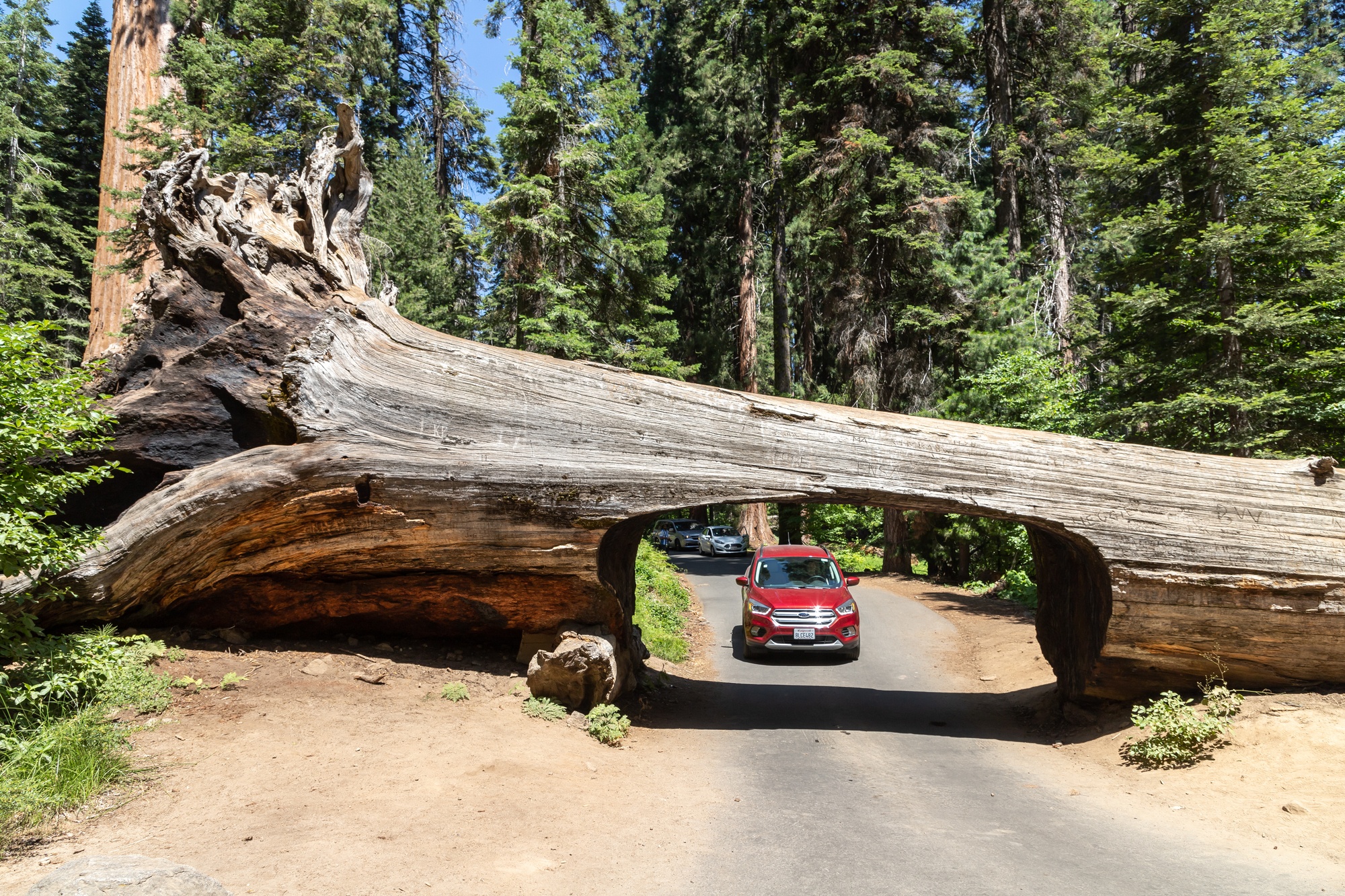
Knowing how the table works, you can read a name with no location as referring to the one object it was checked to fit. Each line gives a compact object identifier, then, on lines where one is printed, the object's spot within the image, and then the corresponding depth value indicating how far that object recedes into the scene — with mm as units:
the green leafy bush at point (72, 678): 5297
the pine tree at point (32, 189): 22344
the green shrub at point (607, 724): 7348
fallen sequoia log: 7254
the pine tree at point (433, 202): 23609
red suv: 12180
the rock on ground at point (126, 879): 2854
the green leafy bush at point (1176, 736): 6953
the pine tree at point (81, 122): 26766
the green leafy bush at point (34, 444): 5211
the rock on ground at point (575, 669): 7512
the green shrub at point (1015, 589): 16891
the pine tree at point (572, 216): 17375
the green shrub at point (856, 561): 26092
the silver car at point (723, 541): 30828
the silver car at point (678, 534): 35156
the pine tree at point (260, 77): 15305
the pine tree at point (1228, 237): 10570
